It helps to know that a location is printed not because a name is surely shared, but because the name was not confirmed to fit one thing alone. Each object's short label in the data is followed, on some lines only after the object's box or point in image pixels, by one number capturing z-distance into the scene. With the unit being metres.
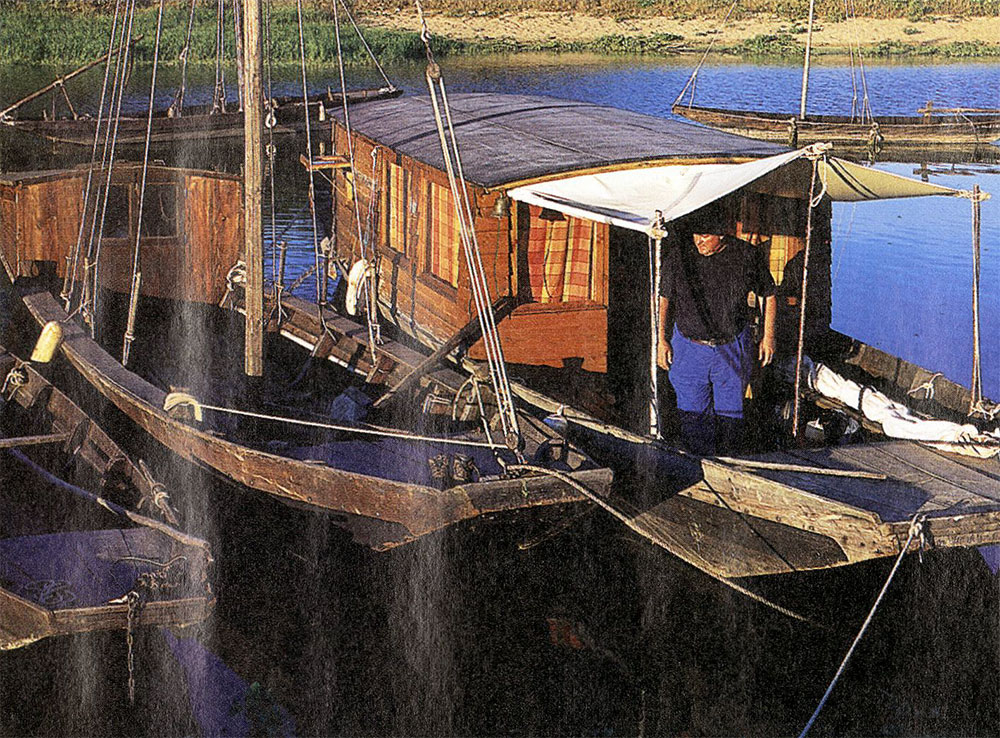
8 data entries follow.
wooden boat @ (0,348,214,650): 7.84
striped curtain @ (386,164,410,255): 13.76
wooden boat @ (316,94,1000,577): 8.88
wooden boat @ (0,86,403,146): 28.33
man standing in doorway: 10.79
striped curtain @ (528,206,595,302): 11.82
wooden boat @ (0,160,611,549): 8.91
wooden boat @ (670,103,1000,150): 30.70
